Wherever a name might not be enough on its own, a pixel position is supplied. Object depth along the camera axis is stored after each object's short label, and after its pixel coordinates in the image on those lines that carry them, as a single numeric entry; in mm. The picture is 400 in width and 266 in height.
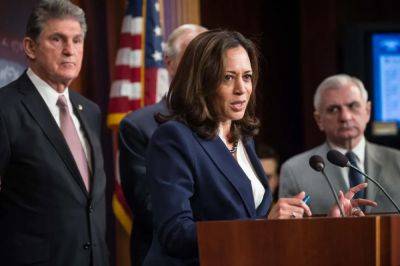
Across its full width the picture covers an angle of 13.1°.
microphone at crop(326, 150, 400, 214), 5457
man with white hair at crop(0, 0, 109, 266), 6304
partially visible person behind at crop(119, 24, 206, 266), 7251
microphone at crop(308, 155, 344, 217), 5319
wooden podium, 4531
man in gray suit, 7622
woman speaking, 5002
